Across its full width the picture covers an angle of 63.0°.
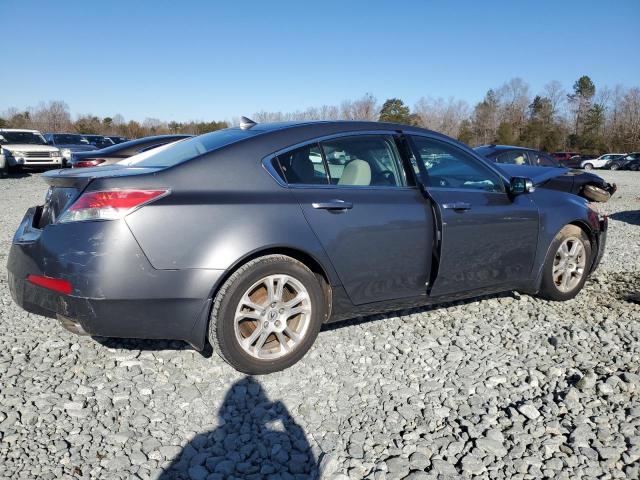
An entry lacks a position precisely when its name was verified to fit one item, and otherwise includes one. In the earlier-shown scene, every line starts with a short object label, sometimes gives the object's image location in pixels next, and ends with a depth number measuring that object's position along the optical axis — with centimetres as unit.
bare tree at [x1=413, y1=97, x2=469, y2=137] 6831
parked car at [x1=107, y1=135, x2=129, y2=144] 3049
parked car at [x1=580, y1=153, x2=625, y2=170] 4500
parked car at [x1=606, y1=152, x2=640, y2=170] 4294
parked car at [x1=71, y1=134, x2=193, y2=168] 984
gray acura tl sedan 288
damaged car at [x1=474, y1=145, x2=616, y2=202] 820
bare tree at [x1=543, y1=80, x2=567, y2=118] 7228
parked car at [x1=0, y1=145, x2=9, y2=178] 1833
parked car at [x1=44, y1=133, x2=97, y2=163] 2262
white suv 1928
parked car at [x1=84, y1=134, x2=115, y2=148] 2675
